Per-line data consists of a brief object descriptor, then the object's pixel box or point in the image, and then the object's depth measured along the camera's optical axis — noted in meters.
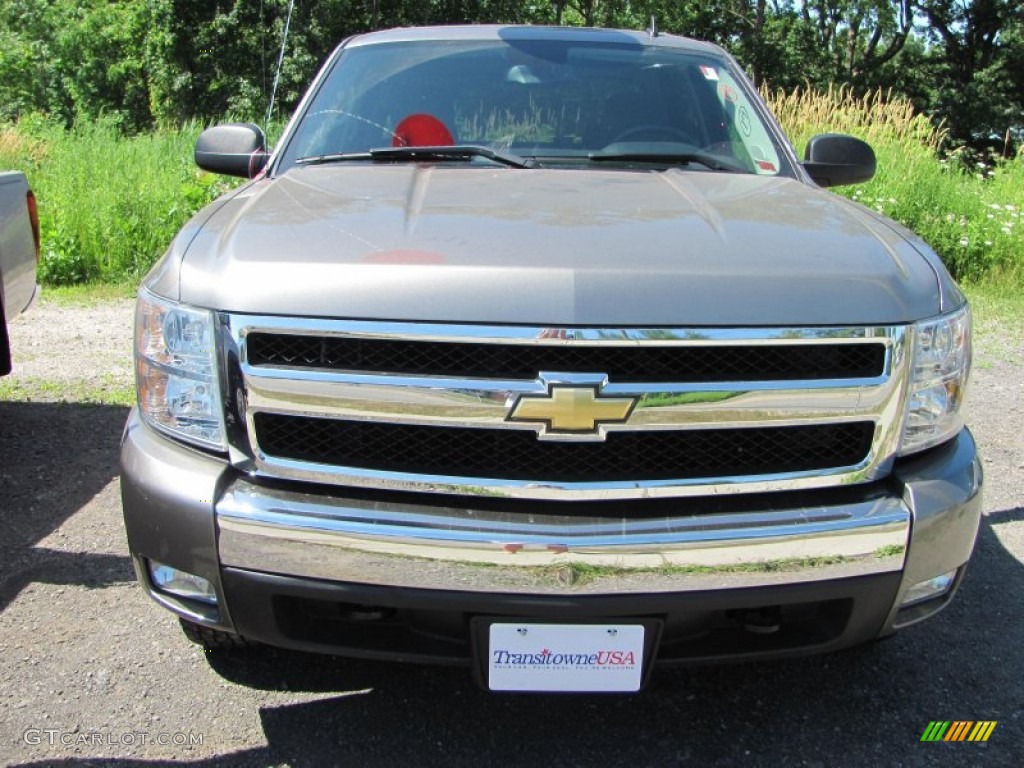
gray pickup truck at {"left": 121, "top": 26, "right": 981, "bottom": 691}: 1.92
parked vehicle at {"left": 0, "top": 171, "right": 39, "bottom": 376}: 4.22
